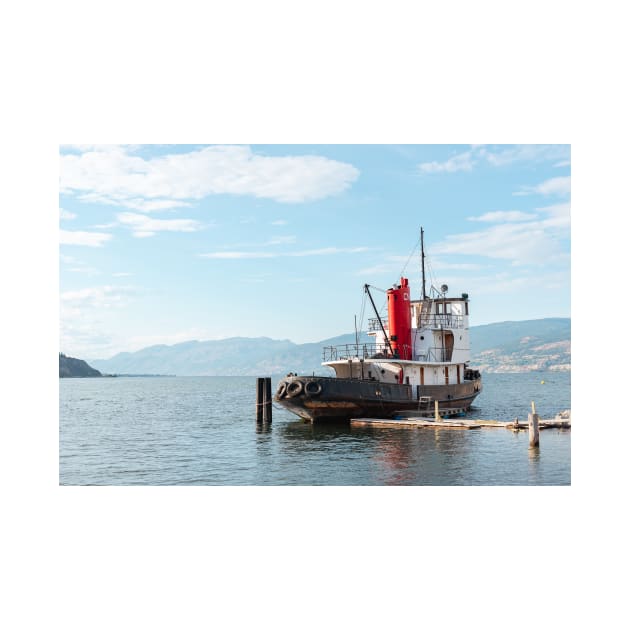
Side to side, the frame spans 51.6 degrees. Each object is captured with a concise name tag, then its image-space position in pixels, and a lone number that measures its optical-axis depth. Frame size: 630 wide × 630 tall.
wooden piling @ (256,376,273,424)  35.84
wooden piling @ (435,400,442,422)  30.20
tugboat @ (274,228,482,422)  31.17
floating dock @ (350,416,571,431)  28.44
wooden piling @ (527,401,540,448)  24.09
